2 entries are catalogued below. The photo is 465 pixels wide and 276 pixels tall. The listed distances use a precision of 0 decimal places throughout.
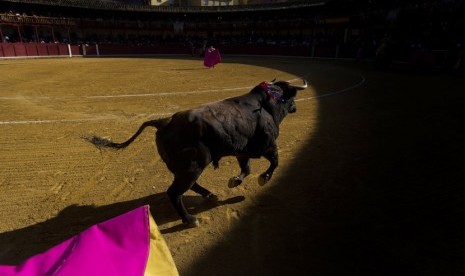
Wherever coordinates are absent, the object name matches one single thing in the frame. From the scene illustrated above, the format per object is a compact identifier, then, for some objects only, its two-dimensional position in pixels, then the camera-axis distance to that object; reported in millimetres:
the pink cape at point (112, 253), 1314
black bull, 3043
